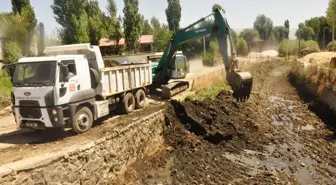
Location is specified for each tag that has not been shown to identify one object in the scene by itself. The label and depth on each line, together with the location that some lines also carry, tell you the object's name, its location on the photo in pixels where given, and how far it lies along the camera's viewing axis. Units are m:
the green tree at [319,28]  53.62
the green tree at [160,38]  43.83
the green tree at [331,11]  34.88
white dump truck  9.09
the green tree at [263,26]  97.44
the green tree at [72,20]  32.50
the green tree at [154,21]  61.76
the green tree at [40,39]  28.08
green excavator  13.12
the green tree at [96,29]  36.22
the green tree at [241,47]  55.53
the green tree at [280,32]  105.25
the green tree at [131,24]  39.09
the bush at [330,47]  39.31
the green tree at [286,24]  112.46
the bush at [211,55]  38.81
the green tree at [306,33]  64.31
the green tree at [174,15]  53.59
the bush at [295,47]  43.67
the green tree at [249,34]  90.16
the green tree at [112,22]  38.59
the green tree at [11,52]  23.42
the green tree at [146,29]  62.91
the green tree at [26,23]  25.56
